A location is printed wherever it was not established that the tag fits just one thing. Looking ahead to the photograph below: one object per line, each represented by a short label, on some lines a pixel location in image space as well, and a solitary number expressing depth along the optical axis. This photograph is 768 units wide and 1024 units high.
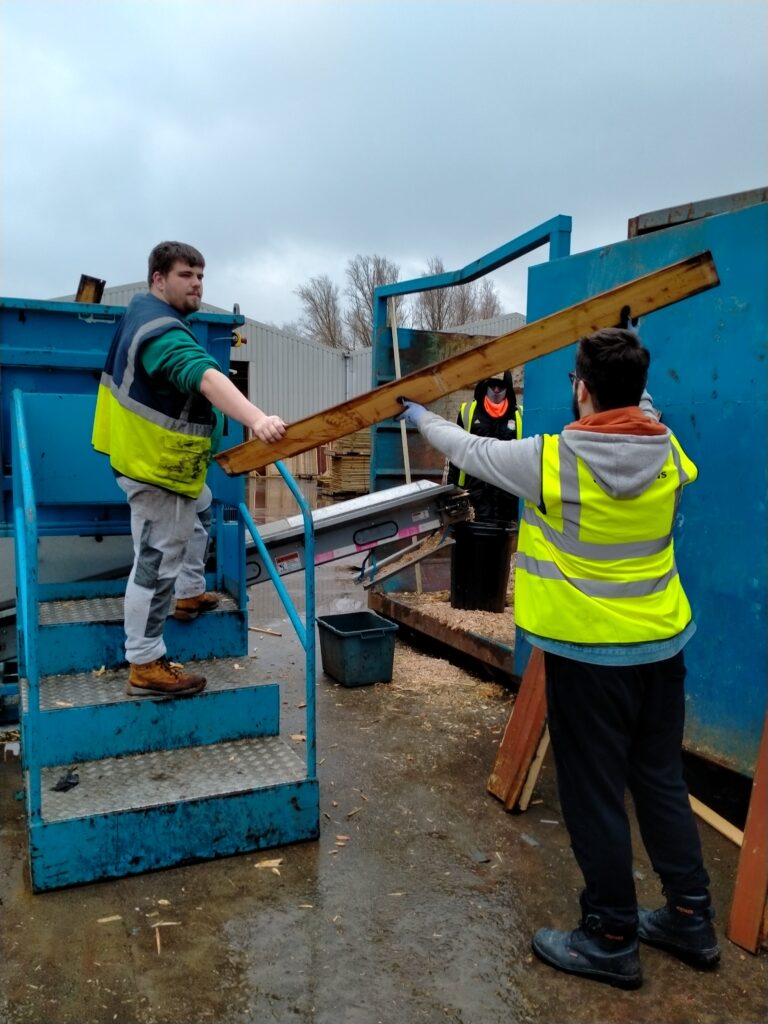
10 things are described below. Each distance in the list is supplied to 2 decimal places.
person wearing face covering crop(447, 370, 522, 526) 7.04
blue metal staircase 2.95
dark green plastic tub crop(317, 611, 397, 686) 5.27
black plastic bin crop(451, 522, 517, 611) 5.96
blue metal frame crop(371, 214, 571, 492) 6.77
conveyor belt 4.98
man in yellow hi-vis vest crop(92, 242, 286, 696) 3.18
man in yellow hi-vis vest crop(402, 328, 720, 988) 2.37
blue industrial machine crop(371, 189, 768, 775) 3.18
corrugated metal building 24.48
